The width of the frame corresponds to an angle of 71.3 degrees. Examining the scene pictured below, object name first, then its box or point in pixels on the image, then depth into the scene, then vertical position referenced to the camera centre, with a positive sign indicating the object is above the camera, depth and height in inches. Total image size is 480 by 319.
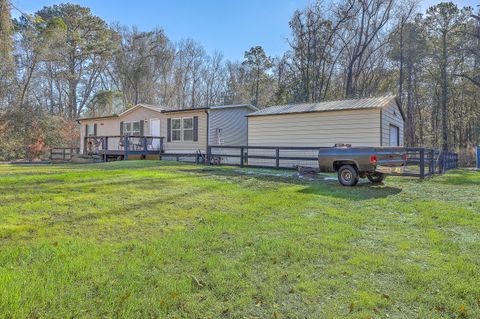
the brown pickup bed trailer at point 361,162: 323.6 -8.0
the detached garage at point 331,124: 516.1 +51.5
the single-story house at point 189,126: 727.1 +65.5
